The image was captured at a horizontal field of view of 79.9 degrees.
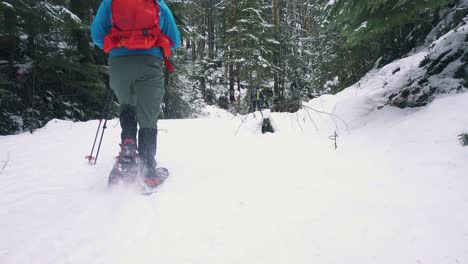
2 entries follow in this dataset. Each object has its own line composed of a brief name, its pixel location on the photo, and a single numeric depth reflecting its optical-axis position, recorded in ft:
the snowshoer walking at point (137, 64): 7.88
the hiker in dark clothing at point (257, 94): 38.69
